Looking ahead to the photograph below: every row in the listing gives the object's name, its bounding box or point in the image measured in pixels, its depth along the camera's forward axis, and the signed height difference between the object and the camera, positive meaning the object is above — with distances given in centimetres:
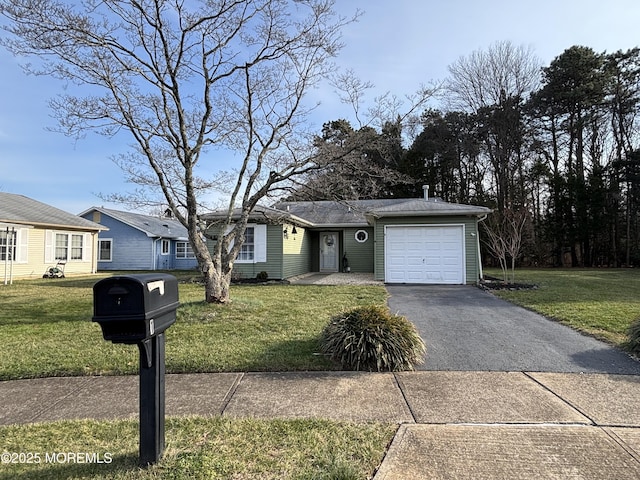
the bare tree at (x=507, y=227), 1249 +153
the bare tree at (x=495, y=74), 2519 +1267
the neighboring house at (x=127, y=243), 2175 +81
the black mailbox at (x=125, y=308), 207 -30
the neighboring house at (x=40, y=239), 1493 +83
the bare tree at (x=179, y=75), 657 +370
